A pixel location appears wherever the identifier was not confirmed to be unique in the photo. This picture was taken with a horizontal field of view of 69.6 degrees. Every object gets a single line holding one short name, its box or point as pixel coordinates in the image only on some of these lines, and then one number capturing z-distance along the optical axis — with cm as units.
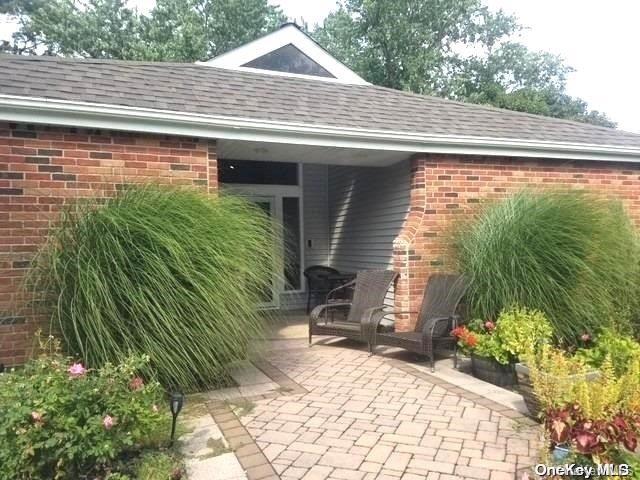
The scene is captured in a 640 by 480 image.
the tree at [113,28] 1881
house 436
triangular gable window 786
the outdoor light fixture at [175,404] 291
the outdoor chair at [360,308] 562
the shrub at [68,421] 232
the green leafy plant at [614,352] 394
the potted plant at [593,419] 214
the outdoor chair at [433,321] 488
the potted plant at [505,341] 417
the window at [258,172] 859
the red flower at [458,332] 475
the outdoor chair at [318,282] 820
